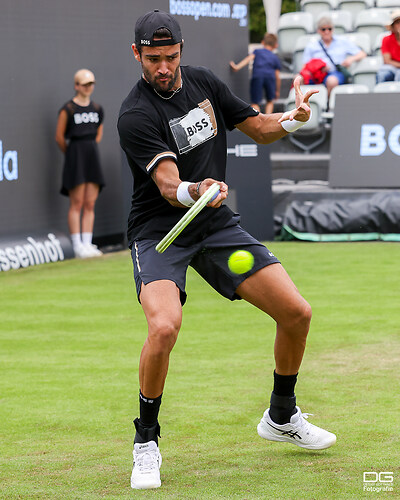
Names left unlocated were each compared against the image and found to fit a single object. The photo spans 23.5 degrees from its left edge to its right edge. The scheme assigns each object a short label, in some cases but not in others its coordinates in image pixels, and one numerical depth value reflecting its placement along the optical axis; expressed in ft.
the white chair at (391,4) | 66.13
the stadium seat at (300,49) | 60.70
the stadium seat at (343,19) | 63.67
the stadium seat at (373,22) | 63.16
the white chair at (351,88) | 51.62
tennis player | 14.58
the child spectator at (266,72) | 55.77
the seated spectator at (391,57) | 50.57
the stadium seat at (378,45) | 59.98
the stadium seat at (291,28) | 64.03
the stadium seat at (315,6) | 67.31
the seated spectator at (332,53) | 53.13
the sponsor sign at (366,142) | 45.24
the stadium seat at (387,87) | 50.08
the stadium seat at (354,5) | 67.10
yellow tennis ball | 15.46
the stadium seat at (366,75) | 54.54
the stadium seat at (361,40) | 60.18
